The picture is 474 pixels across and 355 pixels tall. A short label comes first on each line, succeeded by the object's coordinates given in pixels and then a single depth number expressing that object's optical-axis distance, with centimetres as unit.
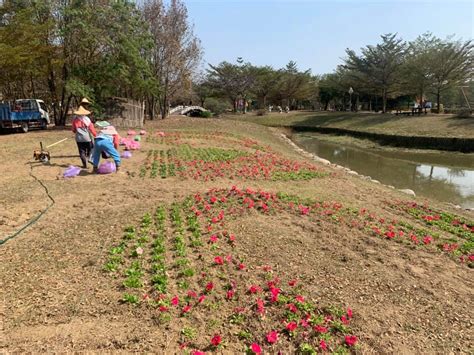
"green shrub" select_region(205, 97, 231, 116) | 5088
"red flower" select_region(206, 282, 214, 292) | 411
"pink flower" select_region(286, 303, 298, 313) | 384
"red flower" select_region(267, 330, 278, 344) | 337
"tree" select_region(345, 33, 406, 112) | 3856
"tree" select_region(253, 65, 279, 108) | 5131
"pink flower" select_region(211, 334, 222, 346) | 329
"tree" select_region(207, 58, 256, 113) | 4953
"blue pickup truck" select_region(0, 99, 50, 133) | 1769
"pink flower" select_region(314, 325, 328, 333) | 355
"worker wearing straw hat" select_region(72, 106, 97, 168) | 913
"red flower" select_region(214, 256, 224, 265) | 468
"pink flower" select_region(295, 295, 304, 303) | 400
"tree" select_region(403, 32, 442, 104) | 3291
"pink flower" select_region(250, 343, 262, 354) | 315
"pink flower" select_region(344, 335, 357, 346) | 344
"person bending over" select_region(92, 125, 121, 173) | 892
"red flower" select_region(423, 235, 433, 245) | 593
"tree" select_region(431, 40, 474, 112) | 3181
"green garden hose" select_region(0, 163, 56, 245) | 504
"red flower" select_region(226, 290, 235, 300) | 403
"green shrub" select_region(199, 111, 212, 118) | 3653
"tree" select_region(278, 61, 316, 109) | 5334
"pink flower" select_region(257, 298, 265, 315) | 382
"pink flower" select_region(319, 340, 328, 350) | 338
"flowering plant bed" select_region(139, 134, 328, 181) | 985
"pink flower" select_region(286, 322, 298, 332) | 354
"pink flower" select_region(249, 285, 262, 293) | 415
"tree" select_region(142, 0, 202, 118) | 2716
